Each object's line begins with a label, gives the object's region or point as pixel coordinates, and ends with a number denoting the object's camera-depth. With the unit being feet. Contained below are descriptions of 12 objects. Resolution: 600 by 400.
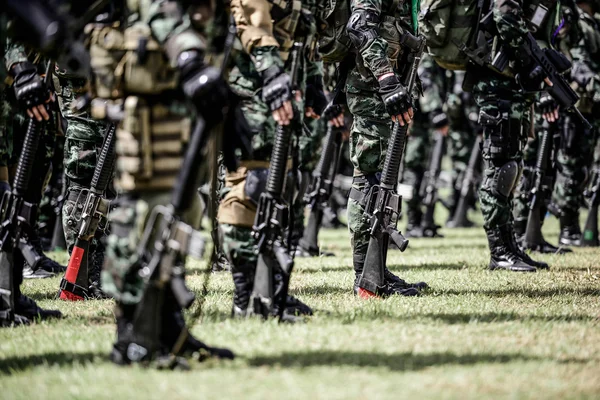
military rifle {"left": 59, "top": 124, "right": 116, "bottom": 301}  40.42
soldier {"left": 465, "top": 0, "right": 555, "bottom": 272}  47.39
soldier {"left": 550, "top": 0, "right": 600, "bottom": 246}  64.80
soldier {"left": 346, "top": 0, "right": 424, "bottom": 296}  39.40
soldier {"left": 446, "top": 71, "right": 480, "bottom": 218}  79.20
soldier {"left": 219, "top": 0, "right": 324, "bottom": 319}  30.63
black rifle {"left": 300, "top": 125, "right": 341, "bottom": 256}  60.49
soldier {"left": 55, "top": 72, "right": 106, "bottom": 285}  41.27
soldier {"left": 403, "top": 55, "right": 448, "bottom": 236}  76.59
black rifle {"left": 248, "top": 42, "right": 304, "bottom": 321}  31.35
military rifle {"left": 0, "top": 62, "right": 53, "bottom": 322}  33.19
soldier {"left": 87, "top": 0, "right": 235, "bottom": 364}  24.32
